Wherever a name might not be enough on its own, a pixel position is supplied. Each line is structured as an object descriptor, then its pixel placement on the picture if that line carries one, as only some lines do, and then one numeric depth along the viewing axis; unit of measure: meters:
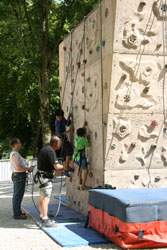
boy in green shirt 9.83
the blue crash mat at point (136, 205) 6.89
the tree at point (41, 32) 18.95
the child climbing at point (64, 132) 11.27
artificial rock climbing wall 8.55
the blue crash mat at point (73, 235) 7.39
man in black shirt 8.62
